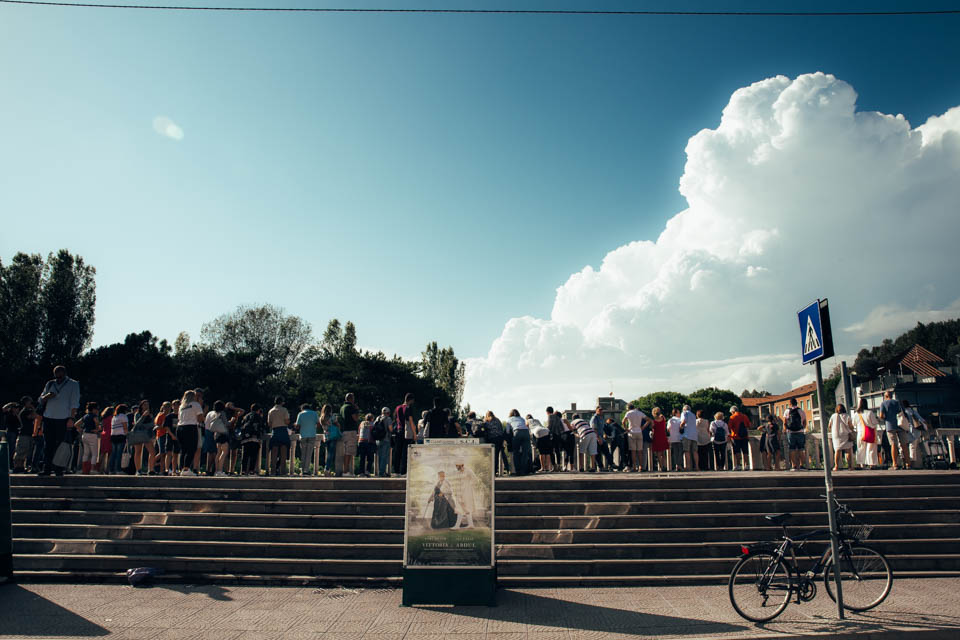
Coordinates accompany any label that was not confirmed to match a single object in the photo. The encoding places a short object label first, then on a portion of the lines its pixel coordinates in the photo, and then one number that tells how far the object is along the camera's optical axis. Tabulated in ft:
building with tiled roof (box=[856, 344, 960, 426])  233.55
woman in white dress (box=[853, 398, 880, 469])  49.37
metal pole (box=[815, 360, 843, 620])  21.08
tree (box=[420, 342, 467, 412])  260.42
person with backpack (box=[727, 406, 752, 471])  52.26
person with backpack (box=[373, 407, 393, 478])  47.24
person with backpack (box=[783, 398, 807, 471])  50.11
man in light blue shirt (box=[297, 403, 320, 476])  47.91
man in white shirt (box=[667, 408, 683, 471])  52.80
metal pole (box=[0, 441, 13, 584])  26.73
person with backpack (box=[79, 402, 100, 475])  43.06
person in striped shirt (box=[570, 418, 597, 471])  52.47
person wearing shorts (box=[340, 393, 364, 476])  48.14
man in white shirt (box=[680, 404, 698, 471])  51.96
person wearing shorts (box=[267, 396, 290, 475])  47.11
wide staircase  29.17
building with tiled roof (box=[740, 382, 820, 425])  316.03
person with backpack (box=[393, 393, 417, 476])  44.75
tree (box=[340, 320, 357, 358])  253.44
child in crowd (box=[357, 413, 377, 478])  47.34
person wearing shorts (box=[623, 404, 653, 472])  52.19
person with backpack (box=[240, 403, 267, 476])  46.96
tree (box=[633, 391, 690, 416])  288.71
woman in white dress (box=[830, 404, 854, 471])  49.06
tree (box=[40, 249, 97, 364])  161.68
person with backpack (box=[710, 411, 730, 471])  52.24
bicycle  21.71
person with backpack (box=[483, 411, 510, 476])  47.50
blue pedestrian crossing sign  21.72
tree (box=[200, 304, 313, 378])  228.22
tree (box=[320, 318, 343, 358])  255.70
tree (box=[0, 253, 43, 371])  153.58
